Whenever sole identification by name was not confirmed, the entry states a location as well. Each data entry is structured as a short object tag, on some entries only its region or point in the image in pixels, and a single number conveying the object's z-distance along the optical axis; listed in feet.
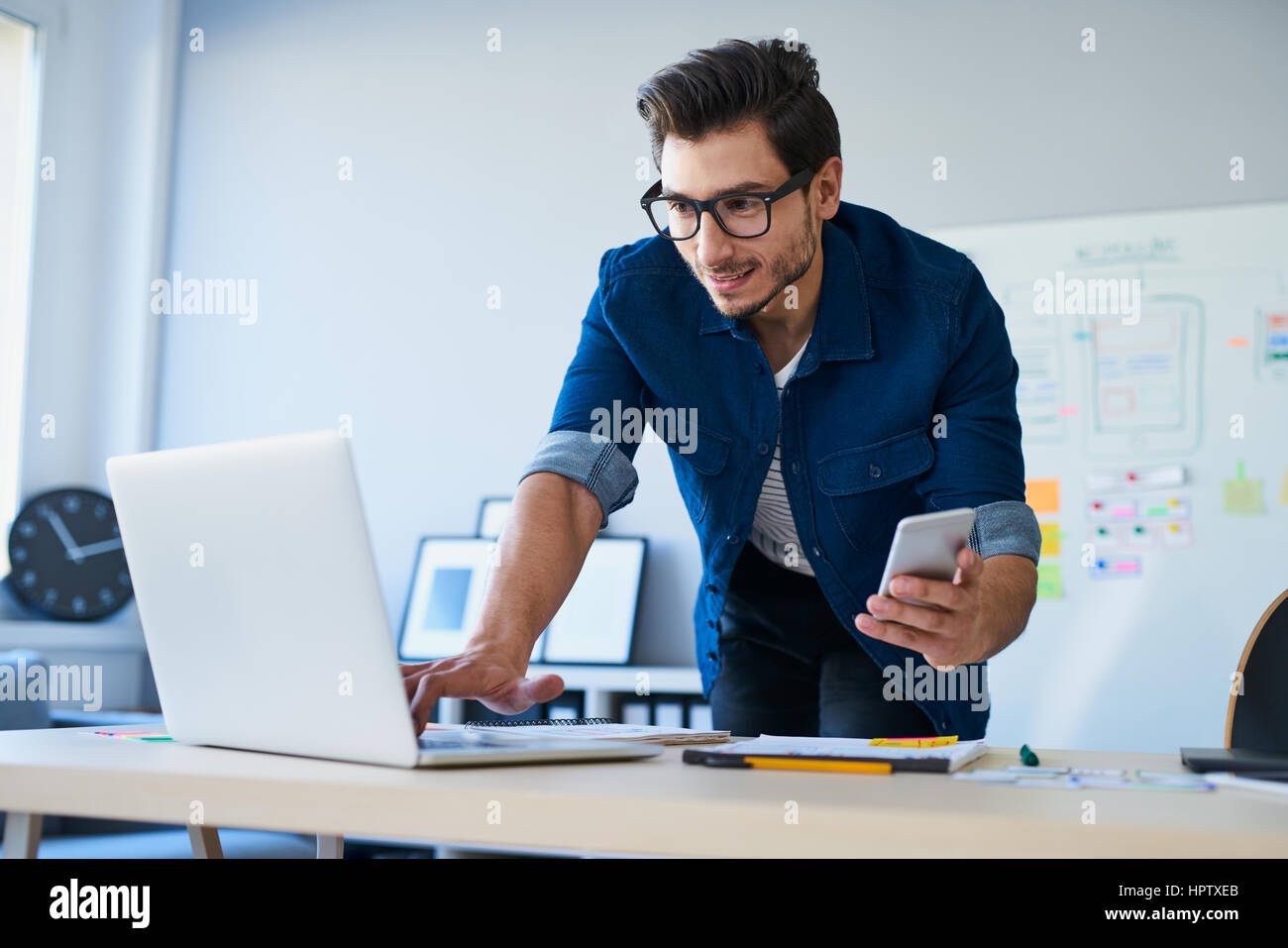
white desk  2.10
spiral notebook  3.73
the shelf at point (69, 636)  11.10
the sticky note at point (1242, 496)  9.45
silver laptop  2.71
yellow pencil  2.87
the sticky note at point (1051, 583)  9.83
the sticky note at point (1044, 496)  9.94
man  4.75
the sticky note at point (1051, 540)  9.86
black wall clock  11.55
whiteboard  9.43
